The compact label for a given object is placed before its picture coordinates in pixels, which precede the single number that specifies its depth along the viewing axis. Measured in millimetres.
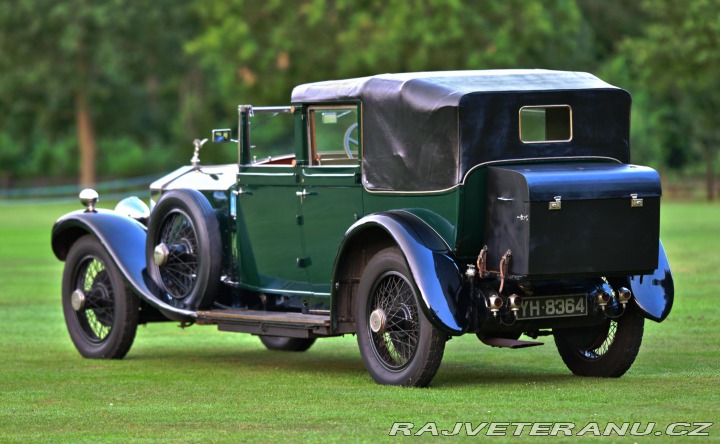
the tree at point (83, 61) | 55812
